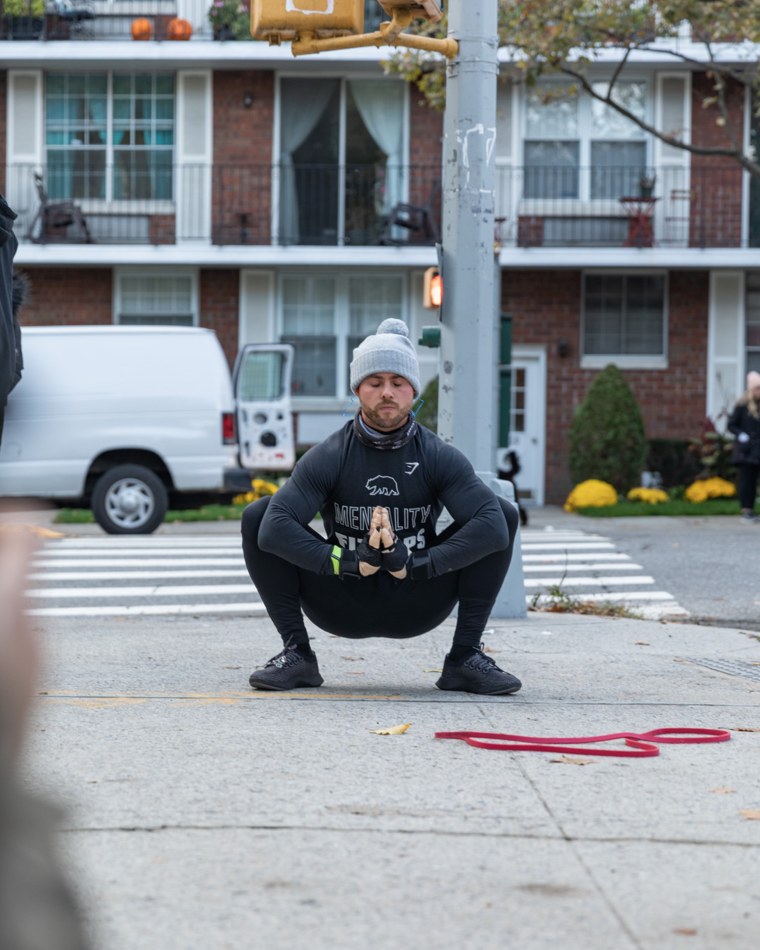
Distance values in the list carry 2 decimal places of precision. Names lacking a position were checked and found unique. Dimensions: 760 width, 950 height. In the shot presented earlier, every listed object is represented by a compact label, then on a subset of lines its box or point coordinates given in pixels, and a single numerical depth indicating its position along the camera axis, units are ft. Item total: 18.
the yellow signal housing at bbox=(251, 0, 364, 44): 26.99
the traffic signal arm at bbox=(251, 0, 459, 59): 27.02
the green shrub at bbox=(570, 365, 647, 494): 73.41
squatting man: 17.93
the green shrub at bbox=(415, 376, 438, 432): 68.64
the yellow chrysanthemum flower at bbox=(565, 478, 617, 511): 71.05
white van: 53.21
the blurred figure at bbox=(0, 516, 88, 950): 5.30
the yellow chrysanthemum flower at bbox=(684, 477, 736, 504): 73.26
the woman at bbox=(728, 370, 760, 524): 61.21
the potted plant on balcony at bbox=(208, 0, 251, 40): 79.25
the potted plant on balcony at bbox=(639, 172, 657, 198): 79.36
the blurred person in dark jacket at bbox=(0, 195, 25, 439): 17.19
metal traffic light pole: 27.94
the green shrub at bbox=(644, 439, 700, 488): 78.74
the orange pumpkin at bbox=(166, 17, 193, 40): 79.30
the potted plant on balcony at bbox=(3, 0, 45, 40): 80.28
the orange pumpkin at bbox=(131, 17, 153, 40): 79.38
